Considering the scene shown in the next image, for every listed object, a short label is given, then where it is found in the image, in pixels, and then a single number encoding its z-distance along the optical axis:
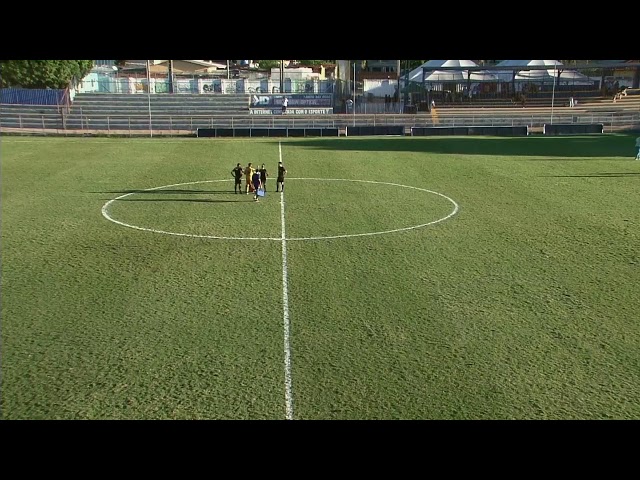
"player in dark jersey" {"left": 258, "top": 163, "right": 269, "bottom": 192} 25.23
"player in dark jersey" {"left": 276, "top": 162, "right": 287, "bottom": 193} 26.05
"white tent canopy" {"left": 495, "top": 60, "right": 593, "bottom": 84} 82.36
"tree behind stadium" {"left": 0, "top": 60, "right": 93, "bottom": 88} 68.12
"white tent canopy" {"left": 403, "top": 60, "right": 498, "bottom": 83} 82.80
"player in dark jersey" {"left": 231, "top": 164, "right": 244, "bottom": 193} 25.98
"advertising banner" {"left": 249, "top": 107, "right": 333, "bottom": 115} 71.25
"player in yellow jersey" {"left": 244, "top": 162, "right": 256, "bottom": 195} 25.68
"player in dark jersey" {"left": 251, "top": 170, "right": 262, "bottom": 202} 25.16
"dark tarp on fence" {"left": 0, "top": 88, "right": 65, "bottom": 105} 66.69
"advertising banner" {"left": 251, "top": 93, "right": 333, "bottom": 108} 72.44
